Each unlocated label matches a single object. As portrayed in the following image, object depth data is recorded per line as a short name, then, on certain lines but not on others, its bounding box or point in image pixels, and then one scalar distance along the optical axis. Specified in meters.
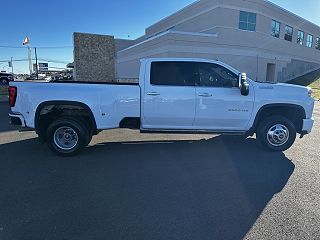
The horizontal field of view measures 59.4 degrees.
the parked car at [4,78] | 37.97
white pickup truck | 5.82
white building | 29.22
